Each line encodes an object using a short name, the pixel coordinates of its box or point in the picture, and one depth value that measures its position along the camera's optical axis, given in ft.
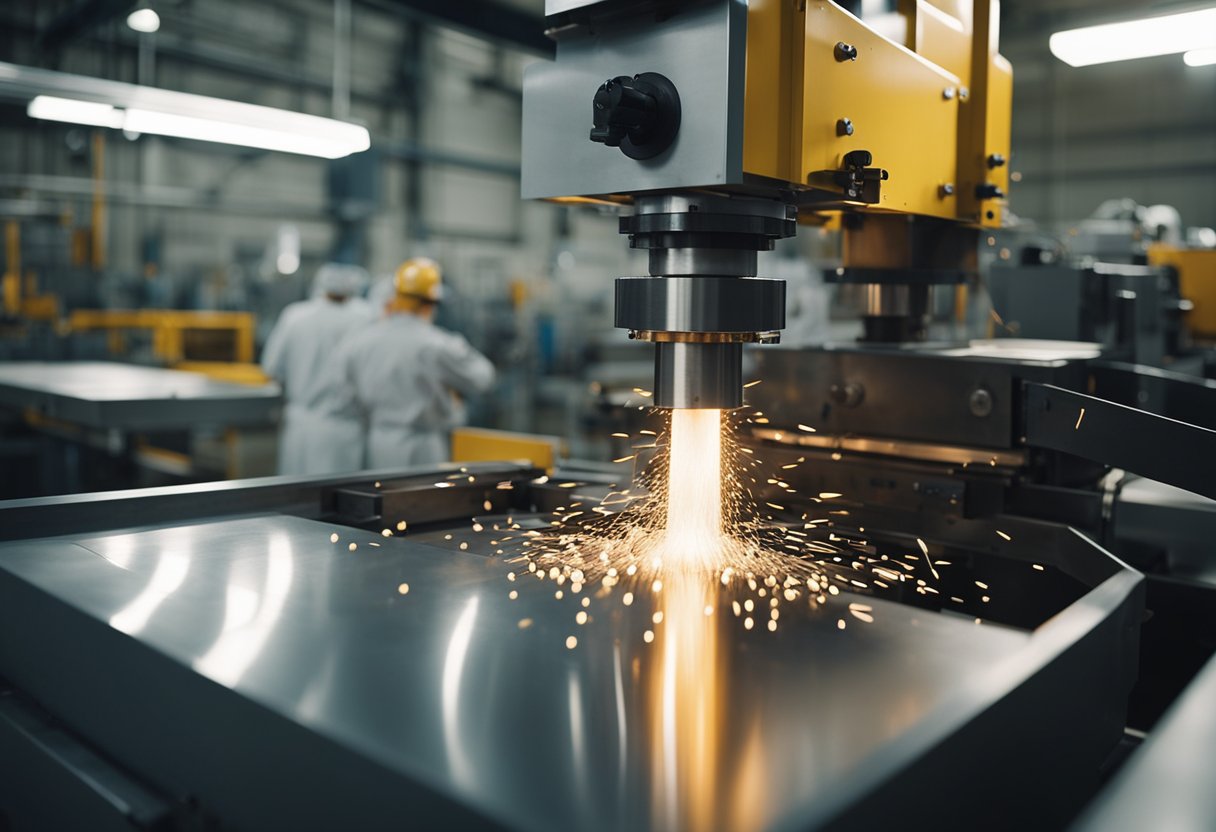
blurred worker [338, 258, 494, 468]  12.96
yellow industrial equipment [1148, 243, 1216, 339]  9.29
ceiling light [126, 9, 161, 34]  14.16
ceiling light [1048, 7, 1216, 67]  7.05
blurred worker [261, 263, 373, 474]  14.92
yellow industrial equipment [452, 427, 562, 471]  10.37
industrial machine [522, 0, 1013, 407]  2.66
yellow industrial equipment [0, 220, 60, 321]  22.18
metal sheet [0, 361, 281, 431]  11.03
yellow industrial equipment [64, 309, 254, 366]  21.49
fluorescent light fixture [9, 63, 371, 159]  10.75
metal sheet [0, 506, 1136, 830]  1.64
